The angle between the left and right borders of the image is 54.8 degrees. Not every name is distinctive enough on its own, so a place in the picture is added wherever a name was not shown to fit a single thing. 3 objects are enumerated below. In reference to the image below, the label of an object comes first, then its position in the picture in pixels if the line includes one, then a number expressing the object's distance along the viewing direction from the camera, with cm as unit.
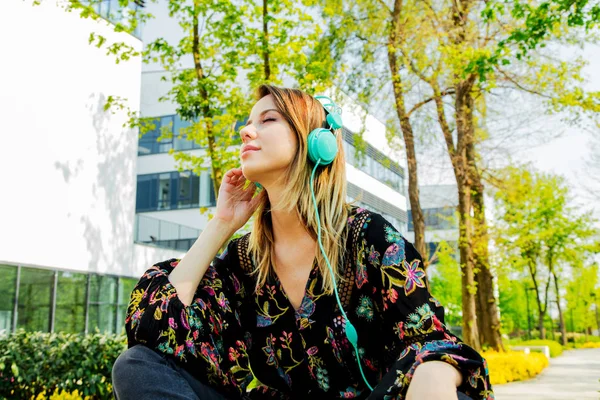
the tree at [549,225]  2347
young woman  185
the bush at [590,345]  3628
